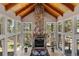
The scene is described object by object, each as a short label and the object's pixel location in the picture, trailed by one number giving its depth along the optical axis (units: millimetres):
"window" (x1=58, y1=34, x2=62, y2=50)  2648
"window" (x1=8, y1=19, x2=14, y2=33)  1791
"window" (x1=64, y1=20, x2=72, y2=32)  2087
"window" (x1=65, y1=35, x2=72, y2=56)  2096
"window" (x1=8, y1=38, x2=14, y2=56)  1925
